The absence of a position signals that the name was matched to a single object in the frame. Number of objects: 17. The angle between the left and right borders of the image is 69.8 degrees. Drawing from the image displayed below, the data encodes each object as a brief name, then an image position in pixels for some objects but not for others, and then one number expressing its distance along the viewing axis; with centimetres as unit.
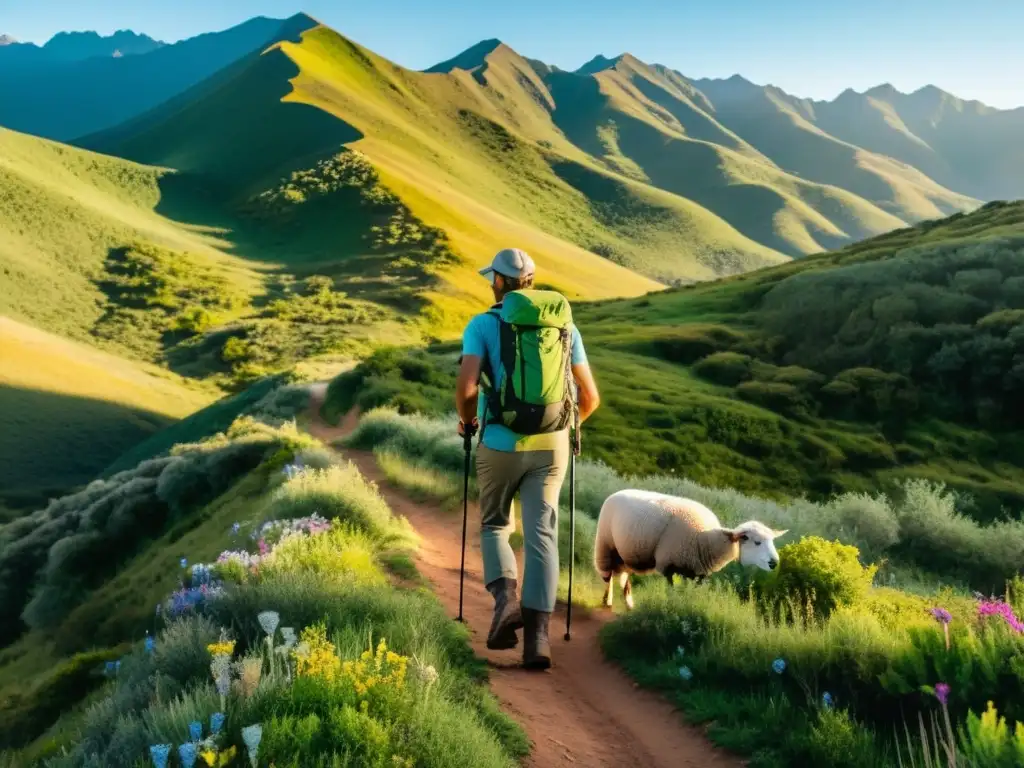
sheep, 853
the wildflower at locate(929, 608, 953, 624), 507
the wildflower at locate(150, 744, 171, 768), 324
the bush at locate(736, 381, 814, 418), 3853
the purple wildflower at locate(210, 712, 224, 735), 354
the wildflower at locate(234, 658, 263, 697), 406
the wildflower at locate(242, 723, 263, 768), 330
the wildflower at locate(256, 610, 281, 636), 419
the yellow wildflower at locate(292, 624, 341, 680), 427
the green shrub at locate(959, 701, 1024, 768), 374
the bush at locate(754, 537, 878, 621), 772
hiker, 631
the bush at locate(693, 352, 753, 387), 4403
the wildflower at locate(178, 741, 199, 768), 328
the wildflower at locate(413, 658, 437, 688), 464
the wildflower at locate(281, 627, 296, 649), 447
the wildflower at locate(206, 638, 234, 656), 409
